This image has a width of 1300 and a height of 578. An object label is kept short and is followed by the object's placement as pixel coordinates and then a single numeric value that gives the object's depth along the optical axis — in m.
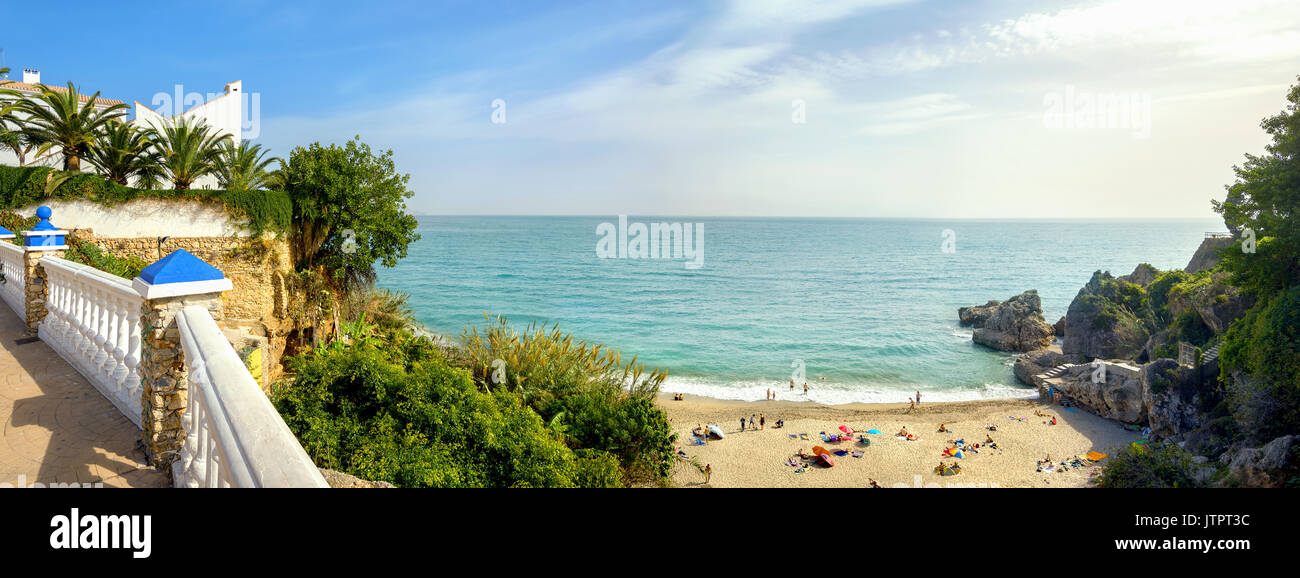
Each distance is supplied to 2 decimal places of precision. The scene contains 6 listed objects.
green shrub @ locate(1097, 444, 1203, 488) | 15.71
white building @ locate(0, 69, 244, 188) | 24.39
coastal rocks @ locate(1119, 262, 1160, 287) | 39.84
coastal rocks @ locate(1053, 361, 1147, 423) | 23.41
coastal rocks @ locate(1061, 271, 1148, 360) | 32.56
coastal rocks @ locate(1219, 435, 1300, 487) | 13.89
